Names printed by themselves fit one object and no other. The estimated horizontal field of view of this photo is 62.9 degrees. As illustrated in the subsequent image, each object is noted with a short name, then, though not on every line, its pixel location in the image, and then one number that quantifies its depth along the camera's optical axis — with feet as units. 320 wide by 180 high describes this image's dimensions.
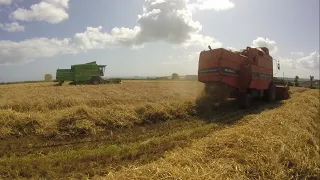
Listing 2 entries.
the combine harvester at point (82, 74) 95.68
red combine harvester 40.73
